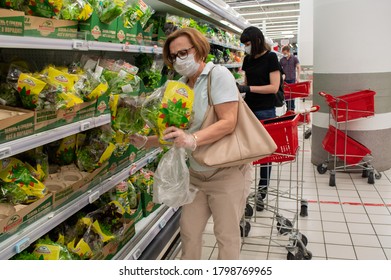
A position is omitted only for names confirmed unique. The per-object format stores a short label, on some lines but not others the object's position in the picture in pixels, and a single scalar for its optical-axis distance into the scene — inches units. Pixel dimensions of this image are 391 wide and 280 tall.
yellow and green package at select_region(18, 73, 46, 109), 68.6
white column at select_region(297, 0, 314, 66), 507.8
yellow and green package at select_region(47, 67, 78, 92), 73.6
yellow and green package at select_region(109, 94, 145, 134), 85.6
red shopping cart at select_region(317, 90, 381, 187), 190.7
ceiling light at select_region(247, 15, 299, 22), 843.5
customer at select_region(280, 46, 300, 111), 408.5
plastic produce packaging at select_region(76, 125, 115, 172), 88.7
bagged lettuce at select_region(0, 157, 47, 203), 69.4
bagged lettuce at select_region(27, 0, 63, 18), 72.1
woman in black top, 145.5
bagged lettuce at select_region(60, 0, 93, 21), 78.7
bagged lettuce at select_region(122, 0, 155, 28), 103.6
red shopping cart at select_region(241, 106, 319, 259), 118.5
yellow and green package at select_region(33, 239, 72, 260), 73.7
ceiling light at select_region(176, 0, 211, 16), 129.9
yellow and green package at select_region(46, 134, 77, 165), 89.3
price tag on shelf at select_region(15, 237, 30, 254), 63.0
